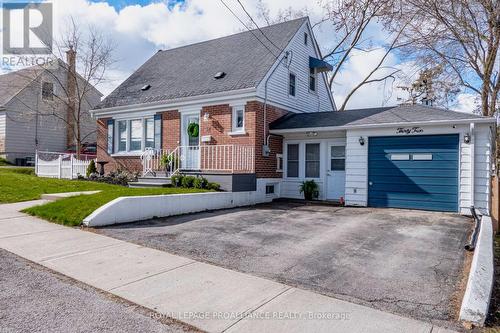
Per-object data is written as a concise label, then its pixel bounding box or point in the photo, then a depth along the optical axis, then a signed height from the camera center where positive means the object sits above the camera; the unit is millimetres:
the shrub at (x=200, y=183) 11414 -633
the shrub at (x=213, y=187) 11346 -754
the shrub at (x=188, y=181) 11598 -585
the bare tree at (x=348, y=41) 18391 +7964
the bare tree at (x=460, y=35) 11719 +4910
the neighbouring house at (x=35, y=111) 23219 +3587
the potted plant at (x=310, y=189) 12812 -897
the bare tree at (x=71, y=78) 20172 +5502
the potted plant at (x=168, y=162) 13023 +49
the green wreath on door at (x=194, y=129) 13766 +1354
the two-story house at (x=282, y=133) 10305 +1106
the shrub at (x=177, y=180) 11844 -566
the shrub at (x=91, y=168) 15422 -244
